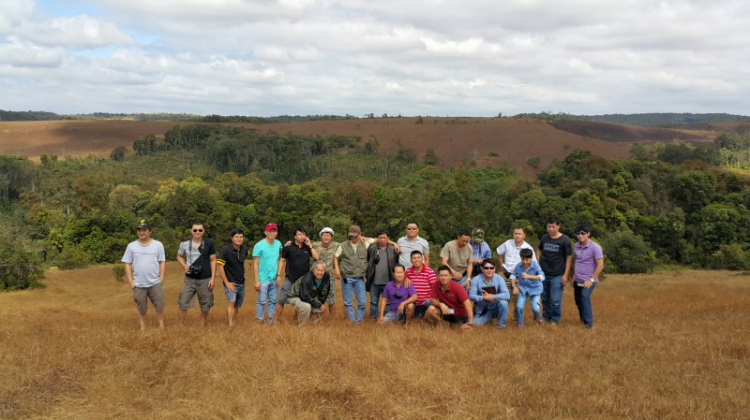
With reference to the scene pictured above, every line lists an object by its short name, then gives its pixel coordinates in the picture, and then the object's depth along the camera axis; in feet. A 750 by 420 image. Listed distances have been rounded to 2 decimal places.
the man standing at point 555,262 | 29.66
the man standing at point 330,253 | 30.12
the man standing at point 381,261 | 30.58
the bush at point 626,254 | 144.25
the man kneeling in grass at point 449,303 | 28.55
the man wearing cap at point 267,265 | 29.71
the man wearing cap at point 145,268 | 28.55
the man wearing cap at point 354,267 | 30.66
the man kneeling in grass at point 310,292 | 29.09
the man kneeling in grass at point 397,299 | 28.89
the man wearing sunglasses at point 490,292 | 29.25
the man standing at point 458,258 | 31.01
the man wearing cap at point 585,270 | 28.89
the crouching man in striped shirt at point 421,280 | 29.48
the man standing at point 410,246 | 30.76
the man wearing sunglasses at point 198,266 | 29.12
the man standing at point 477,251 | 31.12
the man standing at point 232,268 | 29.55
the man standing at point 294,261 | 29.86
